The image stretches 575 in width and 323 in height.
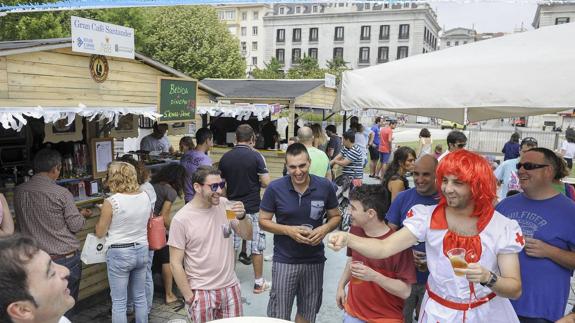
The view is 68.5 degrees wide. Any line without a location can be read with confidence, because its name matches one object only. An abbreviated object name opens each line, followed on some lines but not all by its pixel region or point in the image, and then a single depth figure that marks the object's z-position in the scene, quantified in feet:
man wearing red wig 6.77
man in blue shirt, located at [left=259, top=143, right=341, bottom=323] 11.03
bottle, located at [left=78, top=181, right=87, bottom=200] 17.21
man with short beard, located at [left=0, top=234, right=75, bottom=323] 4.75
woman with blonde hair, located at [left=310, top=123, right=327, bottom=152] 27.73
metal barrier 69.14
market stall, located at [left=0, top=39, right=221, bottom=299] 13.46
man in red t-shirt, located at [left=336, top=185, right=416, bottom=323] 8.59
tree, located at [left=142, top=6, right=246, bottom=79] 97.04
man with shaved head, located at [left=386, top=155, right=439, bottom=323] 10.48
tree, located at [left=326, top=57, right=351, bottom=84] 191.41
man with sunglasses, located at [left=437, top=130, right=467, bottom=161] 20.59
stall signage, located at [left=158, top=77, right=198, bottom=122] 18.79
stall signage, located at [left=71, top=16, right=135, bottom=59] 14.58
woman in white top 11.92
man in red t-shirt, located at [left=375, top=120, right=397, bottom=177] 40.96
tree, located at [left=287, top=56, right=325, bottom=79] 138.72
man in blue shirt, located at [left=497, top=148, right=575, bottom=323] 8.20
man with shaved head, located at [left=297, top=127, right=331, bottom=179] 18.80
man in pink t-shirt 9.71
